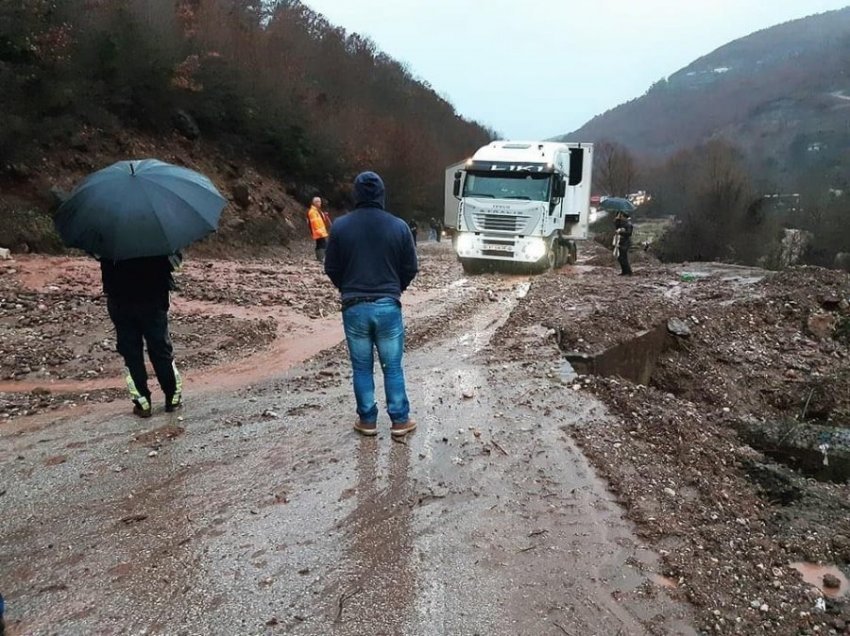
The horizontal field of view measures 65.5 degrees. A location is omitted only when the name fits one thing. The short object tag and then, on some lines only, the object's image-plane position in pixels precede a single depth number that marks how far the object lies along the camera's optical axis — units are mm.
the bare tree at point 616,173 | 85000
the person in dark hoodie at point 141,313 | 5004
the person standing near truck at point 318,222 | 16359
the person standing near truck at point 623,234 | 17266
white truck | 16750
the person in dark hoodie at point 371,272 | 4598
